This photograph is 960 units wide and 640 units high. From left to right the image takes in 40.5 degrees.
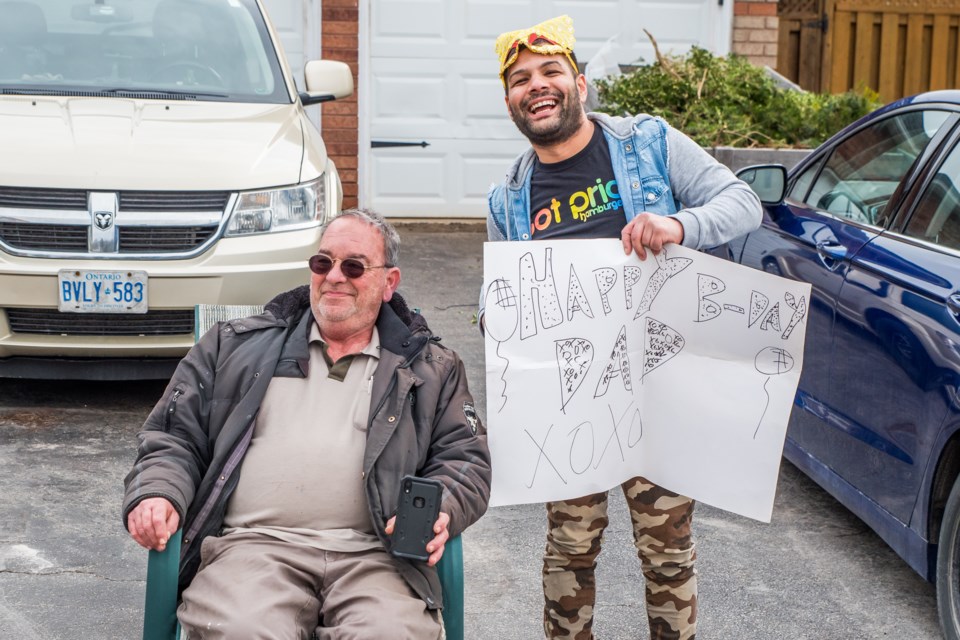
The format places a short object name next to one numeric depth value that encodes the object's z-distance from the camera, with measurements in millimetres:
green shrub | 8688
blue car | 3834
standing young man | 3156
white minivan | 5496
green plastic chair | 2910
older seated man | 2957
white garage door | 10930
